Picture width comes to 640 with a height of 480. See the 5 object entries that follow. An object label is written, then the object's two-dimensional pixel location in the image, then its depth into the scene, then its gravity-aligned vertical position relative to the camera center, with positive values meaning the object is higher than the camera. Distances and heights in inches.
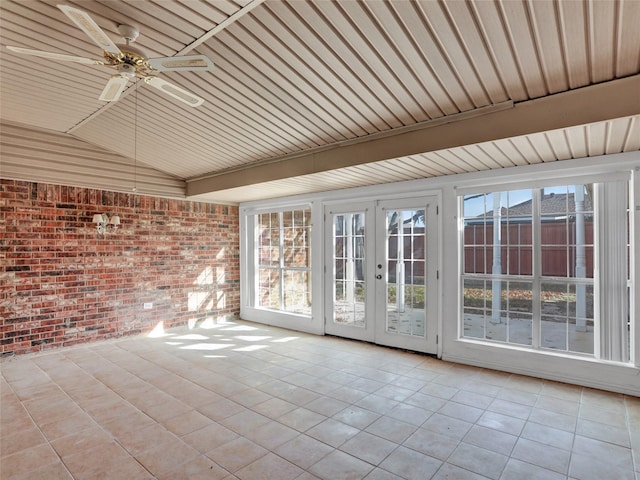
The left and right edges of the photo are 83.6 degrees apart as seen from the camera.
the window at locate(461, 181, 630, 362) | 151.3 -14.8
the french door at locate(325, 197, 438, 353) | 203.2 -20.6
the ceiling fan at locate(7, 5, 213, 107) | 85.2 +48.9
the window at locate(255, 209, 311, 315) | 268.1 -16.0
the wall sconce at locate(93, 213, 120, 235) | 222.1 +13.3
